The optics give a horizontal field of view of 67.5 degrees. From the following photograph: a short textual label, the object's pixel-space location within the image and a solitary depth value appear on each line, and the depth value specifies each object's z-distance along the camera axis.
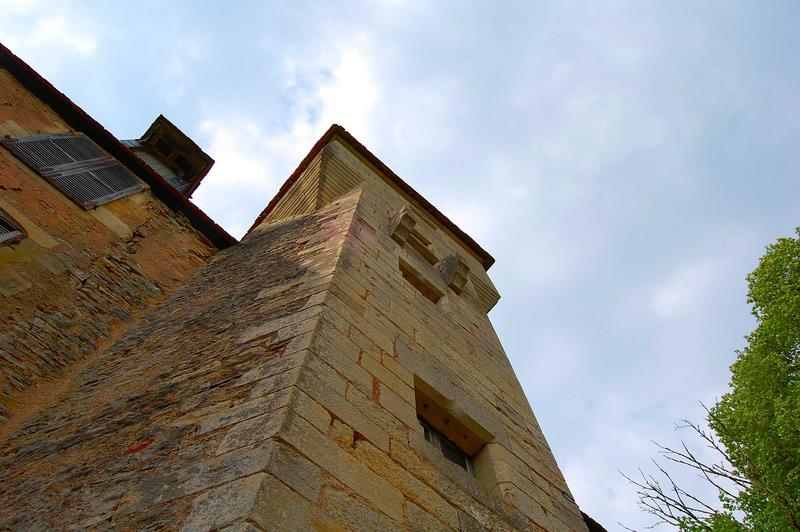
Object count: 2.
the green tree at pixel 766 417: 6.04
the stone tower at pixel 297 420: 2.09
